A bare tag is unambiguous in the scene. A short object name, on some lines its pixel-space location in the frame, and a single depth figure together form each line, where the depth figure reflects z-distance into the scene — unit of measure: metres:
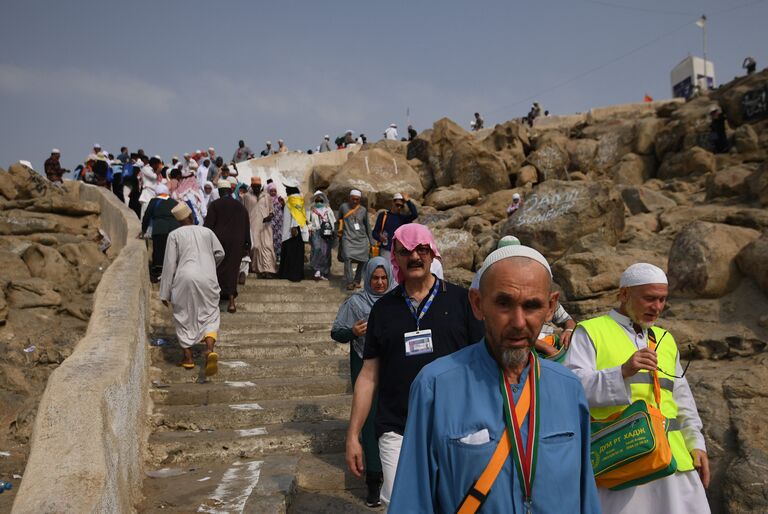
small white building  35.44
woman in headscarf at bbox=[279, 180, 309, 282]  10.70
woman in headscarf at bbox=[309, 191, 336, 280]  10.91
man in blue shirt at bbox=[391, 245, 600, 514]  1.81
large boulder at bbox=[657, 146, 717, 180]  18.80
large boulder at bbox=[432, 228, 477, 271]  12.32
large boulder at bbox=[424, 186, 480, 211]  19.44
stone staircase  4.38
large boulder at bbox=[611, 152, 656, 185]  21.05
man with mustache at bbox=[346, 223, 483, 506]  3.31
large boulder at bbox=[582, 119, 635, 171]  22.70
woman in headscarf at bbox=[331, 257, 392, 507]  4.53
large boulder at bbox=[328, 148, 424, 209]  20.09
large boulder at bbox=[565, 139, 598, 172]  22.84
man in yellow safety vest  2.91
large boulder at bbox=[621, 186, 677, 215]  14.91
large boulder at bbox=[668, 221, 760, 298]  7.93
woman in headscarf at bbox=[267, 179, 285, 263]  11.51
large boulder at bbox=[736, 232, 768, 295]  7.57
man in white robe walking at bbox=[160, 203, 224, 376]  6.59
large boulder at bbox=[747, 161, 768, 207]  11.03
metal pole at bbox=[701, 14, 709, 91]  35.25
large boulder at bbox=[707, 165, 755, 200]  12.61
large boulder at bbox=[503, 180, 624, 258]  10.92
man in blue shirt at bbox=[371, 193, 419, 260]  9.63
